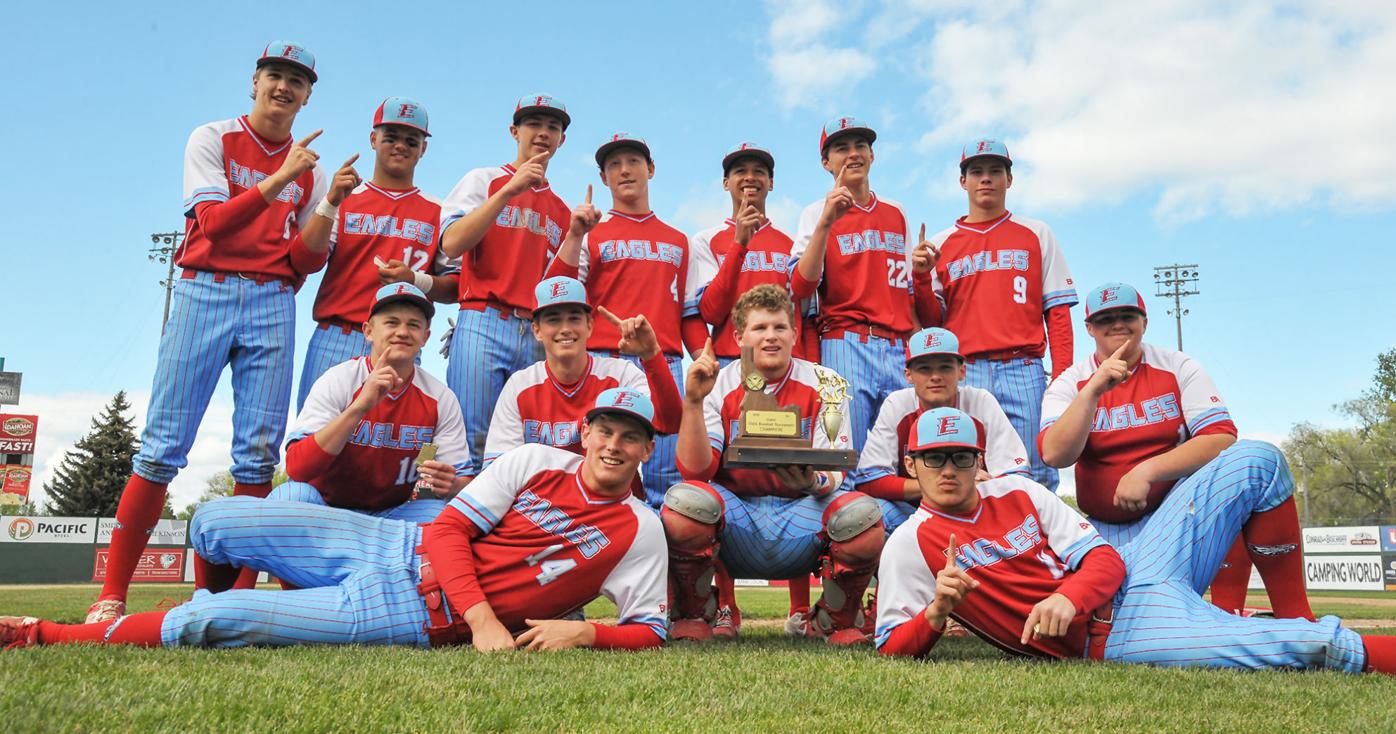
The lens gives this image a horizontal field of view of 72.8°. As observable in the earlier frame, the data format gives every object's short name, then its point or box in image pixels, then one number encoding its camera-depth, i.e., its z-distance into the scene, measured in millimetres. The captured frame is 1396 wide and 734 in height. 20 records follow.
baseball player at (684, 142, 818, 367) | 5902
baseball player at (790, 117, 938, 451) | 5707
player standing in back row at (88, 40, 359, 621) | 5023
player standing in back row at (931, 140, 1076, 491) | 5895
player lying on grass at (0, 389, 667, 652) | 3818
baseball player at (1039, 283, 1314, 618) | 4664
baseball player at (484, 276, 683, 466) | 4812
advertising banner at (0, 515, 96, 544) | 23719
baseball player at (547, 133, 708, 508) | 5645
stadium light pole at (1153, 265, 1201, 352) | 41375
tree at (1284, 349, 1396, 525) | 48844
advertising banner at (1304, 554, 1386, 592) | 22875
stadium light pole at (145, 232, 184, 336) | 34969
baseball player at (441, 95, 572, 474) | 5504
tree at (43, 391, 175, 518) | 36281
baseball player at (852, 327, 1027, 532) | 4840
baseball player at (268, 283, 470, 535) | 4566
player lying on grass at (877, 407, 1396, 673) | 3582
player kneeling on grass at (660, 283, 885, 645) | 4535
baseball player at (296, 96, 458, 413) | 5551
